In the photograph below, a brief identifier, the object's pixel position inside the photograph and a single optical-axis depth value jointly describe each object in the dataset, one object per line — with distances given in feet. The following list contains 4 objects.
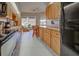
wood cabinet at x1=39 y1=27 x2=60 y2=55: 5.47
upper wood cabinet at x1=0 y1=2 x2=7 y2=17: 5.34
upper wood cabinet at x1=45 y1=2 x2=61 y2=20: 6.53
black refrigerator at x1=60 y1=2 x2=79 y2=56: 3.17
